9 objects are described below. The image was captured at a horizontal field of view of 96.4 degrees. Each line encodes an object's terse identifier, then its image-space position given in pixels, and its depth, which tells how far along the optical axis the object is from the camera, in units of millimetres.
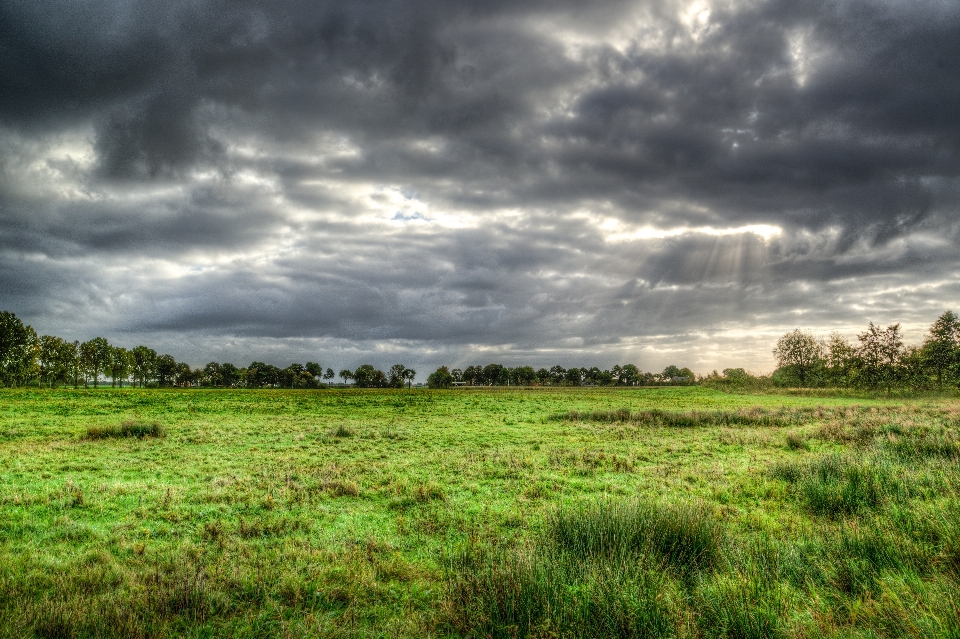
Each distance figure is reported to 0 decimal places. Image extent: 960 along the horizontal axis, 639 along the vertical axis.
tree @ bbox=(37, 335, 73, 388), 115812
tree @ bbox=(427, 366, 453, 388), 178450
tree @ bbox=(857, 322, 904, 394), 91938
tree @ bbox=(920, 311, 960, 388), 77250
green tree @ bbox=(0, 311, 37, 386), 84688
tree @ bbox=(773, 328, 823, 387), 115062
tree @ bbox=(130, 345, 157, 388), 150875
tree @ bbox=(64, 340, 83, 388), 124562
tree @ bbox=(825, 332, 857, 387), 99062
